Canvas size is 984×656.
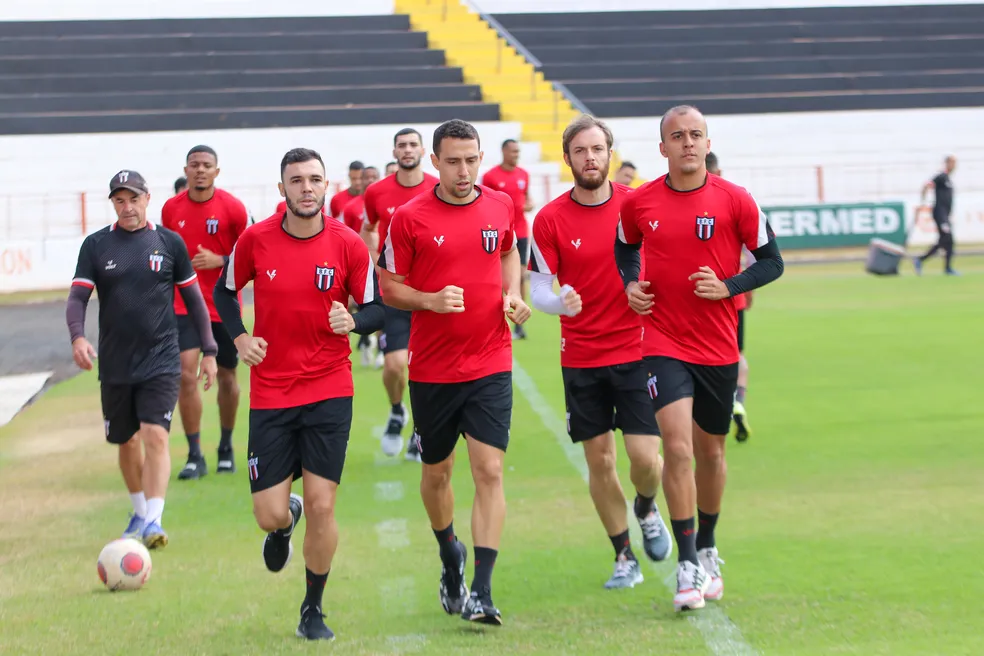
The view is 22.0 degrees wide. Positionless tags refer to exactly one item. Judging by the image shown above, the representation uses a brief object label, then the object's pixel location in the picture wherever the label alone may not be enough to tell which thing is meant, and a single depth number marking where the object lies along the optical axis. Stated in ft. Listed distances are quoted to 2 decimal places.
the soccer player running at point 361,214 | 86.43
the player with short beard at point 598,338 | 41.34
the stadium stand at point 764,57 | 223.48
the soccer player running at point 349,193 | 96.87
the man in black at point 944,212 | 147.20
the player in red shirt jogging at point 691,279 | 38.11
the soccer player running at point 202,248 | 58.35
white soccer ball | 41.00
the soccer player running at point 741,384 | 58.98
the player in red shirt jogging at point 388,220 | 61.12
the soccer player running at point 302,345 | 36.80
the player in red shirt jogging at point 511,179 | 98.43
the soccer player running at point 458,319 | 37.77
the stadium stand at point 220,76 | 207.15
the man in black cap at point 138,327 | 46.83
